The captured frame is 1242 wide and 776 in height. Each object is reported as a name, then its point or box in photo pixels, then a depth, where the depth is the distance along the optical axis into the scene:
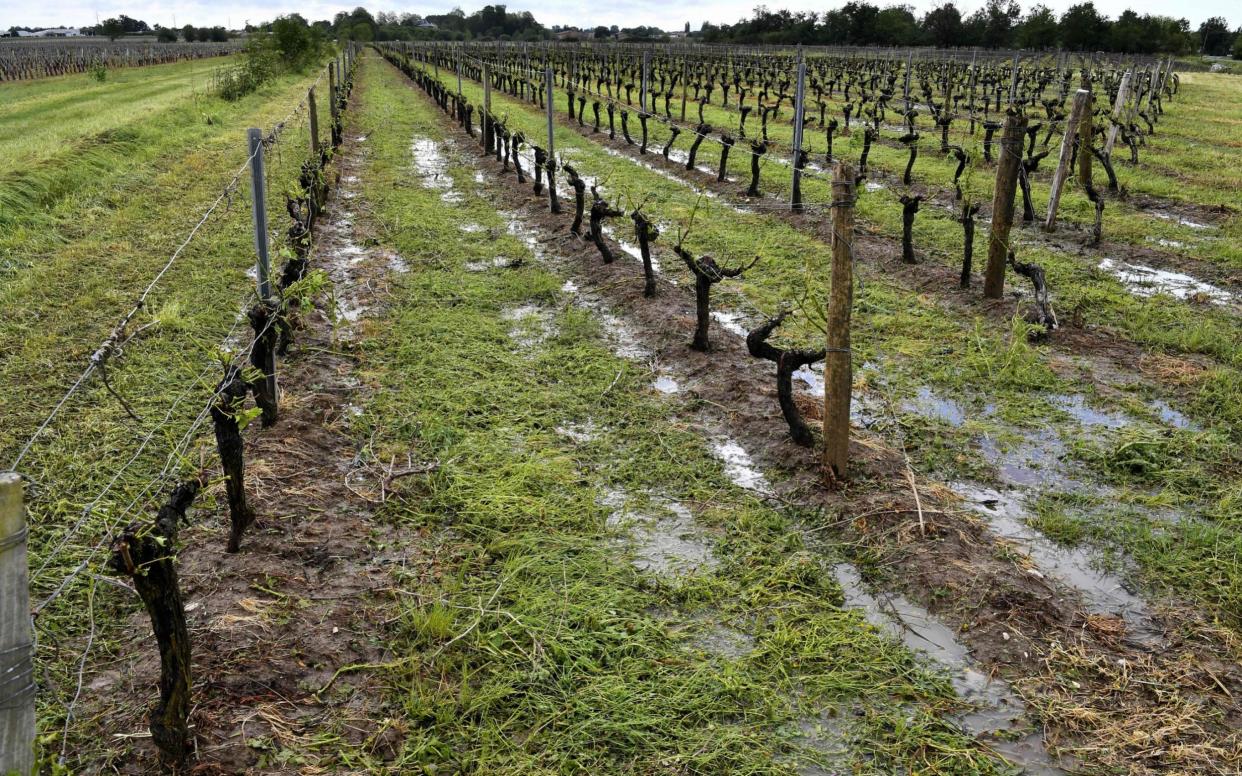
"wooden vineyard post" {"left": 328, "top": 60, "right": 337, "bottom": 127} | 19.25
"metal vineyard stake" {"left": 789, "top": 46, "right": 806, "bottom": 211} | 11.68
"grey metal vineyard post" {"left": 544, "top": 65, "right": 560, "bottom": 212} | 12.63
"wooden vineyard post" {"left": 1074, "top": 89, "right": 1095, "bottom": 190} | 12.11
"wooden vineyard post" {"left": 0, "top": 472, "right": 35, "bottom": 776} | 2.24
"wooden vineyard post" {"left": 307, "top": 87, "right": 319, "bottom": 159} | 15.25
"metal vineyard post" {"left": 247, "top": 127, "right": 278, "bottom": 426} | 5.77
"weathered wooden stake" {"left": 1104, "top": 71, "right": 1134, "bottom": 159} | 14.71
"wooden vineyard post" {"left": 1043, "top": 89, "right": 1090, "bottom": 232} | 10.72
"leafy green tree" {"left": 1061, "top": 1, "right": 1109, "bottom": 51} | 64.44
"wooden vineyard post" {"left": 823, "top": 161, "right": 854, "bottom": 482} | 5.08
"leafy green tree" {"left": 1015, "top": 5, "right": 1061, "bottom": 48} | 66.88
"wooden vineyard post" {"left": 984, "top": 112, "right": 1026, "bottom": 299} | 8.32
